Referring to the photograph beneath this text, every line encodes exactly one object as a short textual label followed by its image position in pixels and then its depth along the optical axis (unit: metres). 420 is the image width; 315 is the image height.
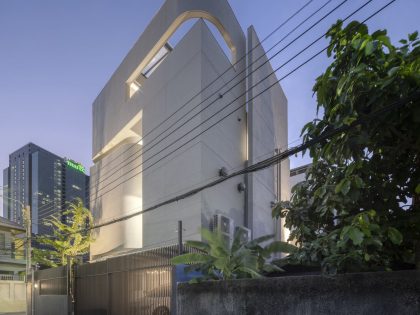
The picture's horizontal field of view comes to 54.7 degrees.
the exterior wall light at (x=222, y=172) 17.39
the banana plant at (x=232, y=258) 8.27
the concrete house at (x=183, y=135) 16.70
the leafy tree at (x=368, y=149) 4.68
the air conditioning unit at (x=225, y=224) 16.14
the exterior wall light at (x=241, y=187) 19.48
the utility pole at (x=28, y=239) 20.25
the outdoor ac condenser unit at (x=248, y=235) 18.01
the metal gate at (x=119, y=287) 10.95
